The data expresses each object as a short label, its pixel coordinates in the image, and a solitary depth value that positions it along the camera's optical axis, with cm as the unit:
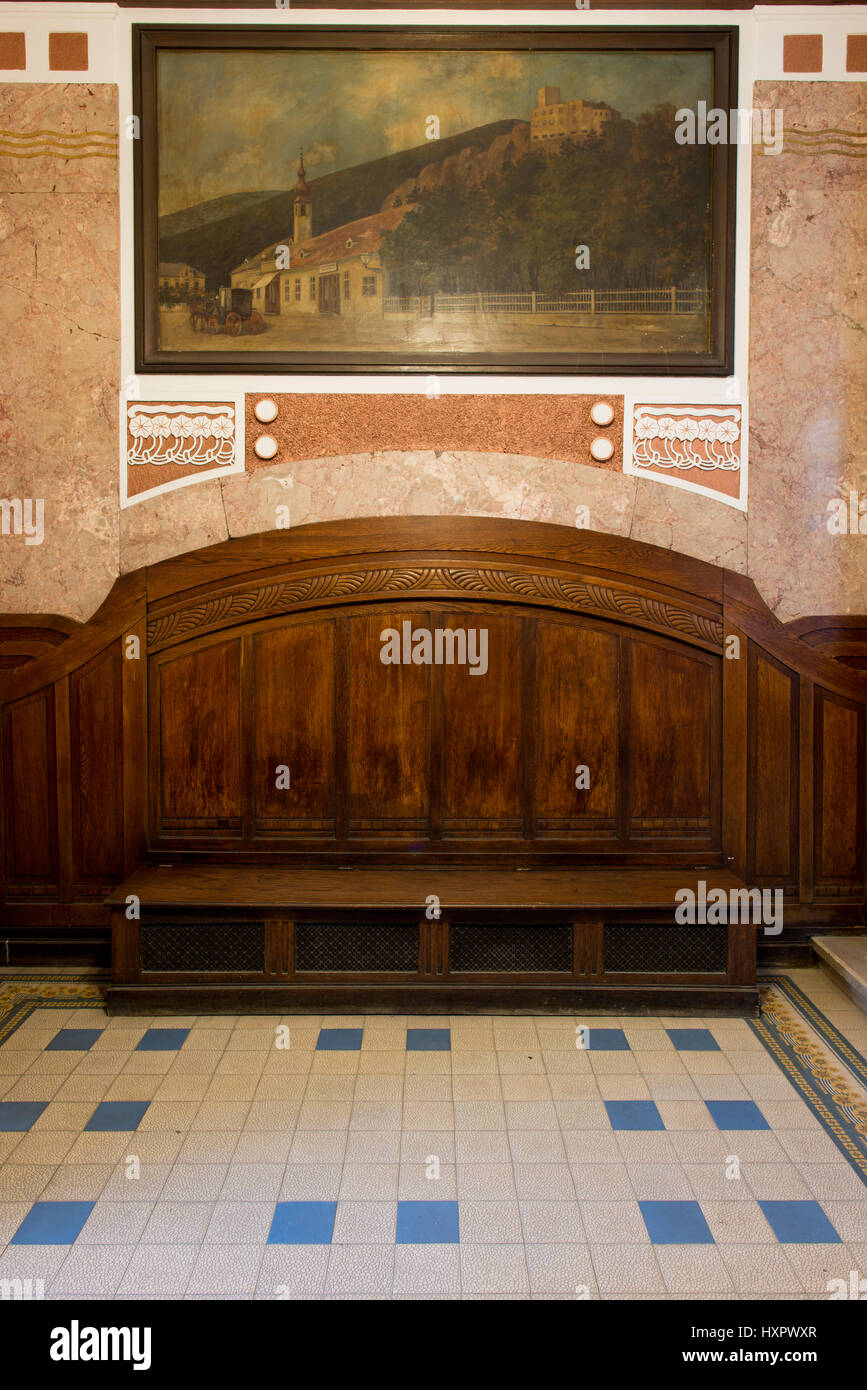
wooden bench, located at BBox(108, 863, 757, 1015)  386
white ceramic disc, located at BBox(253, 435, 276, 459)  431
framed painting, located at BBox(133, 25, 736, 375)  425
